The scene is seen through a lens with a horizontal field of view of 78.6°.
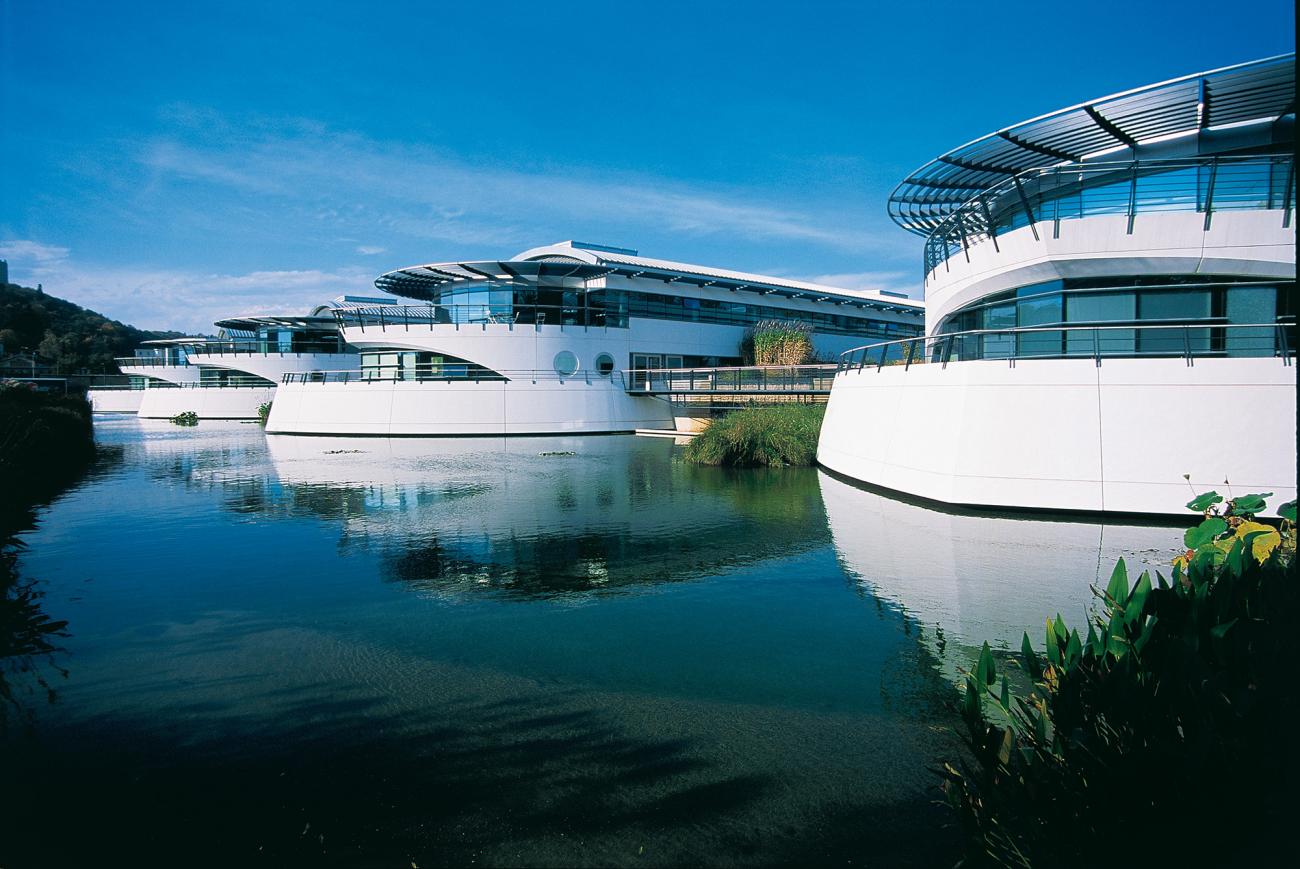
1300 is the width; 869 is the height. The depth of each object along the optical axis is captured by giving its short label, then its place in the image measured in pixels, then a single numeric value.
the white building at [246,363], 62.16
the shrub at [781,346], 44.92
